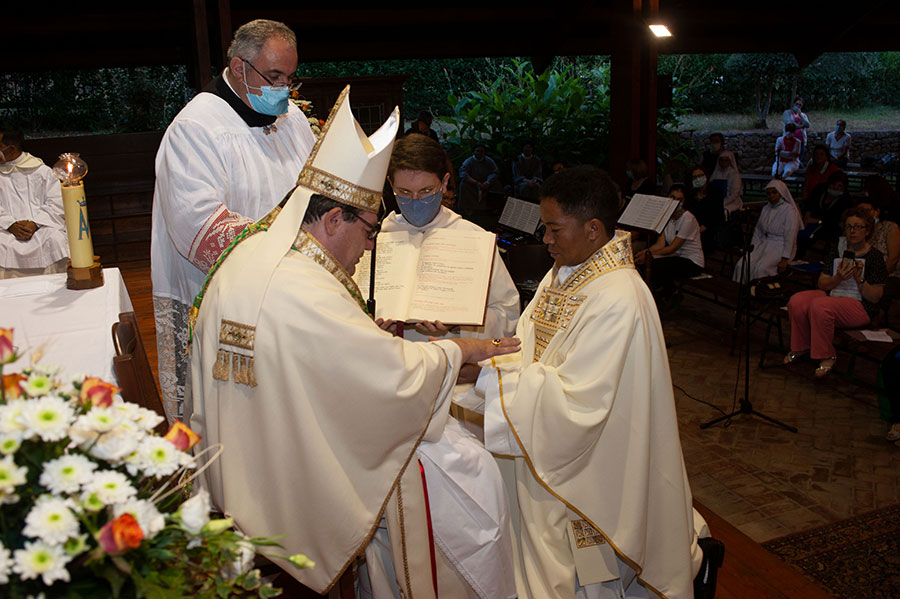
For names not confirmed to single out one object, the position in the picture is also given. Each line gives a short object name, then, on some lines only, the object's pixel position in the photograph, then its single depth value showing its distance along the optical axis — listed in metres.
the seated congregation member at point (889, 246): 6.09
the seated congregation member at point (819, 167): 10.52
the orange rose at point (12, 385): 0.99
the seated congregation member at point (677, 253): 7.48
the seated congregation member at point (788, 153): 15.75
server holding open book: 2.77
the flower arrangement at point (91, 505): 0.90
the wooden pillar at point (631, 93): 9.80
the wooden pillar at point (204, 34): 7.95
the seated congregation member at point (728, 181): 10.59
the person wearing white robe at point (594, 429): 2.42
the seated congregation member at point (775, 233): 7.62
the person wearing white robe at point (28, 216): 5.54
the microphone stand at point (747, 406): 5.16
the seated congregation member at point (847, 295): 5.70
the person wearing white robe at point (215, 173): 2.71
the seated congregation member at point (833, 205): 8.13
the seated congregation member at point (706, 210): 9.07
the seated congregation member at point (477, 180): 12.18
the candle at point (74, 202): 2.79
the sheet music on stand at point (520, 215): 6.73
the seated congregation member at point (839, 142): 15.32
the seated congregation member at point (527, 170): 12.40
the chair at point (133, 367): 1.77
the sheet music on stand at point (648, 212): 6.41
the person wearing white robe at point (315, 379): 1.99
